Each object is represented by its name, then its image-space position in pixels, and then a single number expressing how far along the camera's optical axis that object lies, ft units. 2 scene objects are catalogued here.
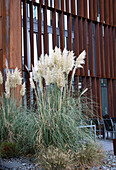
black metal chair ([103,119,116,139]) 22.02
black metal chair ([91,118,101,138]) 22.63
